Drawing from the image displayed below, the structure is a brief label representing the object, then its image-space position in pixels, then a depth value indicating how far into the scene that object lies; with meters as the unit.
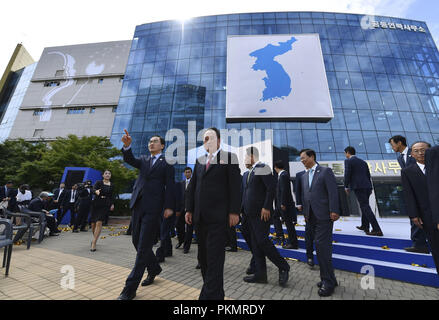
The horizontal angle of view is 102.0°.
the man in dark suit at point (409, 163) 3.30
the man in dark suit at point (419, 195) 2.19
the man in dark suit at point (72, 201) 9.24
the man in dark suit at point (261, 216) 2.85
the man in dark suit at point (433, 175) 1.79
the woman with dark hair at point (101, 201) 5.12
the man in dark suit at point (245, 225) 3.69
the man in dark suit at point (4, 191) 8.25
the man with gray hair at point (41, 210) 5.84
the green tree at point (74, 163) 13.48
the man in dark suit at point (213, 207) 1.93
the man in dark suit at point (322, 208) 2.62
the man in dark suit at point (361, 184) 4.19
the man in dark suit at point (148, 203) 2.40
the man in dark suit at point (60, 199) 9.26
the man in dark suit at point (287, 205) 4.31
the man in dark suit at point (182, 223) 5.01
